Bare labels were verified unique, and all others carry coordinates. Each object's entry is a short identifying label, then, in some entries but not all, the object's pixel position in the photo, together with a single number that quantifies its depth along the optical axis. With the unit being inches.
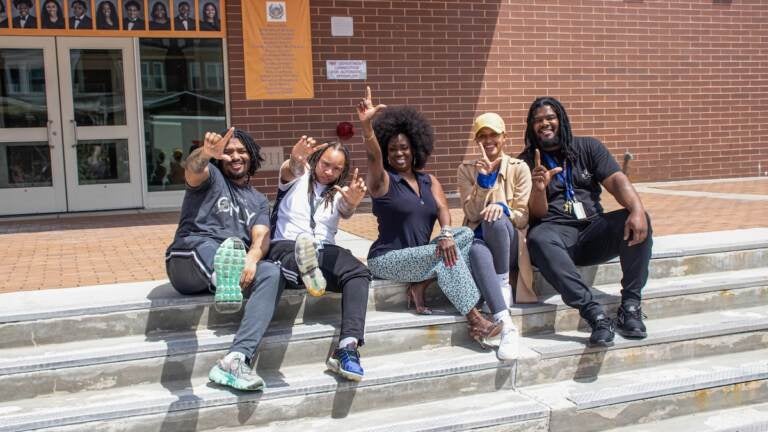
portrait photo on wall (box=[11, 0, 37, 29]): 328.2
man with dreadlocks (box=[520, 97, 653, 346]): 171.3
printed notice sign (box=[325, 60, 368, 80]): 370.6
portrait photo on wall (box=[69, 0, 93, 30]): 332.8
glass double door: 339.3
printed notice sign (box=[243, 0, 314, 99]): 358.0
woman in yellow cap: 168.7
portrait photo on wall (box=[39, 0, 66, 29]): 331.0
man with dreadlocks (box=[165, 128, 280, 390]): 145.9
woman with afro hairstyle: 168.9
